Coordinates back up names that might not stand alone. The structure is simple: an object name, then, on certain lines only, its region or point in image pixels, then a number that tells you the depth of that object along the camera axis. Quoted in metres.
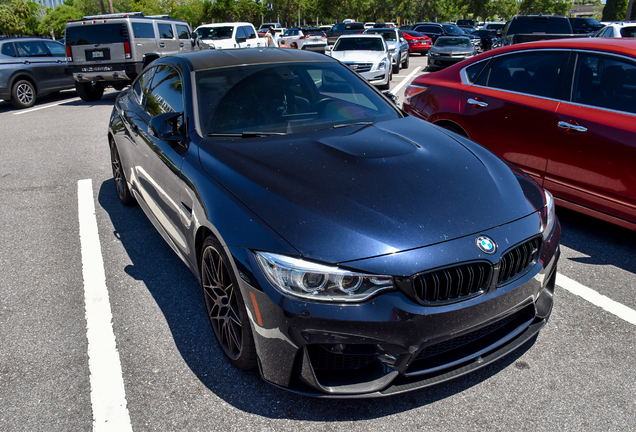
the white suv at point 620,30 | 10.17
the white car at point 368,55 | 13.22
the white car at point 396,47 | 17.56
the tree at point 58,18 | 68.44
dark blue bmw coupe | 2.16
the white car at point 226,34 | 19.03
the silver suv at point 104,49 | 12.34
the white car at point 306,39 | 25.94
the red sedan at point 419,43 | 28.48
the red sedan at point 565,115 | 3.86
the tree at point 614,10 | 59.66
